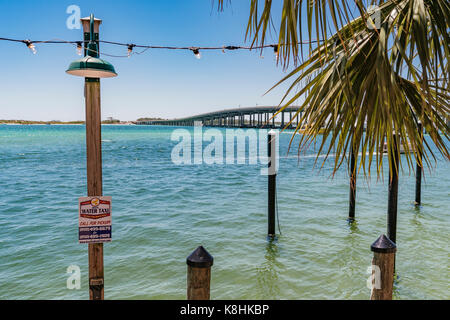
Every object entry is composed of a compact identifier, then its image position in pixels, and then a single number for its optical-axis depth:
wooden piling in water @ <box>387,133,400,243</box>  6.76
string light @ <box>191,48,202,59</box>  8.37
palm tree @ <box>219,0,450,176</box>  3.37
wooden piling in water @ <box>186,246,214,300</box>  3.75
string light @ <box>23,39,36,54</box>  6.67
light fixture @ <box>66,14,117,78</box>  4.23
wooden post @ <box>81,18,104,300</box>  4.47
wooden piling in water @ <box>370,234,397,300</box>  4.27
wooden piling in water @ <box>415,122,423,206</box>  15.15
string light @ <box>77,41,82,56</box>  6.55
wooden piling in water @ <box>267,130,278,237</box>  10.02
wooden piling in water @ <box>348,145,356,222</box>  12.34
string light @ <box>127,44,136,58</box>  7.40
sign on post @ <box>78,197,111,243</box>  4.64
